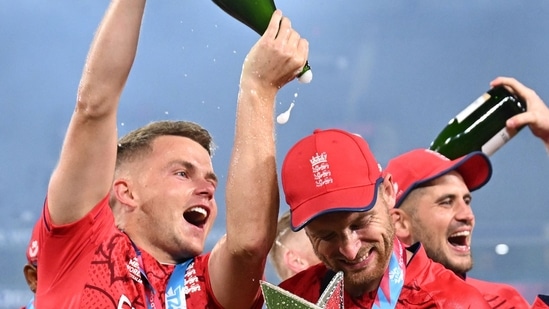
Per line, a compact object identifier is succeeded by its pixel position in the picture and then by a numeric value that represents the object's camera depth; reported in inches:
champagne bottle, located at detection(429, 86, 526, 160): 235.8
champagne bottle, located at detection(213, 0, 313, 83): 205.7
